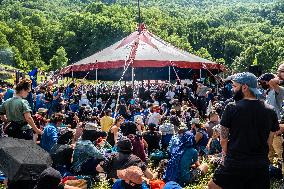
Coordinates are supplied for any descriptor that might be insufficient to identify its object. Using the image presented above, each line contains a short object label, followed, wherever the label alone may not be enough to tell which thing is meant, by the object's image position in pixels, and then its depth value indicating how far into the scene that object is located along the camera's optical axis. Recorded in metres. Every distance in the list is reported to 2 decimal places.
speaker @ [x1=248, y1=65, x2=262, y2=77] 12.02
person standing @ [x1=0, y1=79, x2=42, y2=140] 6.85
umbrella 4.73
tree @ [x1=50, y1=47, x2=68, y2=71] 84.00
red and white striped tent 14.88
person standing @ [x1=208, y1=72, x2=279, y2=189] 3.85
